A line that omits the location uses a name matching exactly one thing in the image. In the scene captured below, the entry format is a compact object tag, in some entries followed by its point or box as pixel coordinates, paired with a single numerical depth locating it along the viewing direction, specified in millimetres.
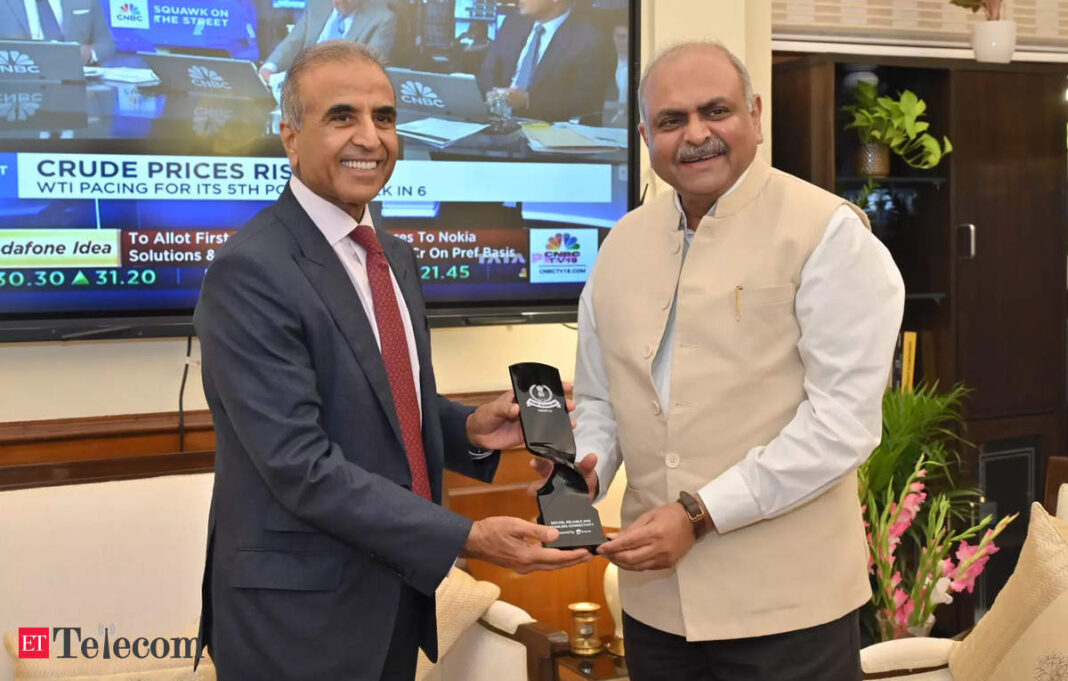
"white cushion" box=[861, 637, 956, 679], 2455
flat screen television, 2887
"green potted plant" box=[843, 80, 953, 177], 4219
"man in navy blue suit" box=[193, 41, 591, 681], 1681
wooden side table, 2801
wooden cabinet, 4348
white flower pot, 4418
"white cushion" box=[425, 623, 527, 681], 2643
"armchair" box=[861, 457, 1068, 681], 2182
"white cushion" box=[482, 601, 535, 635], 2672
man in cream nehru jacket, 1849
